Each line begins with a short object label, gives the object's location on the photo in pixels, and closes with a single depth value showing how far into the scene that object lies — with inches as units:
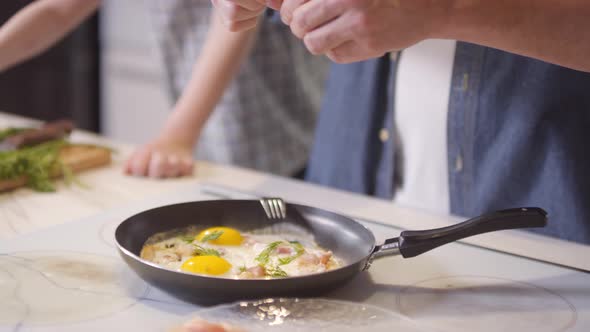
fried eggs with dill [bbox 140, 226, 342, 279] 34.4
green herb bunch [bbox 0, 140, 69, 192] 53.5
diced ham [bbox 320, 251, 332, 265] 36.3
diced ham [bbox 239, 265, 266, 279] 33.2
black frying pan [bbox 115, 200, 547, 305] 31.1
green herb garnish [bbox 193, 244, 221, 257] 36.2
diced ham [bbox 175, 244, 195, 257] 36.8
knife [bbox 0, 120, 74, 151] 60.6
